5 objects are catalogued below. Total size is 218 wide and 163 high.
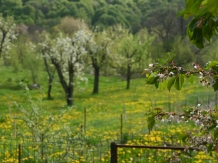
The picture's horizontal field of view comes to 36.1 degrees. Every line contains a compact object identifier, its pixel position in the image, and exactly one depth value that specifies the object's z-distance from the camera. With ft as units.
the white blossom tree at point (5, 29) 78.76
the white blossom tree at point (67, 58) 73.67
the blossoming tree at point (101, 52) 89.92
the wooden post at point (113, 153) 16.34
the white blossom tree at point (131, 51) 102.12
